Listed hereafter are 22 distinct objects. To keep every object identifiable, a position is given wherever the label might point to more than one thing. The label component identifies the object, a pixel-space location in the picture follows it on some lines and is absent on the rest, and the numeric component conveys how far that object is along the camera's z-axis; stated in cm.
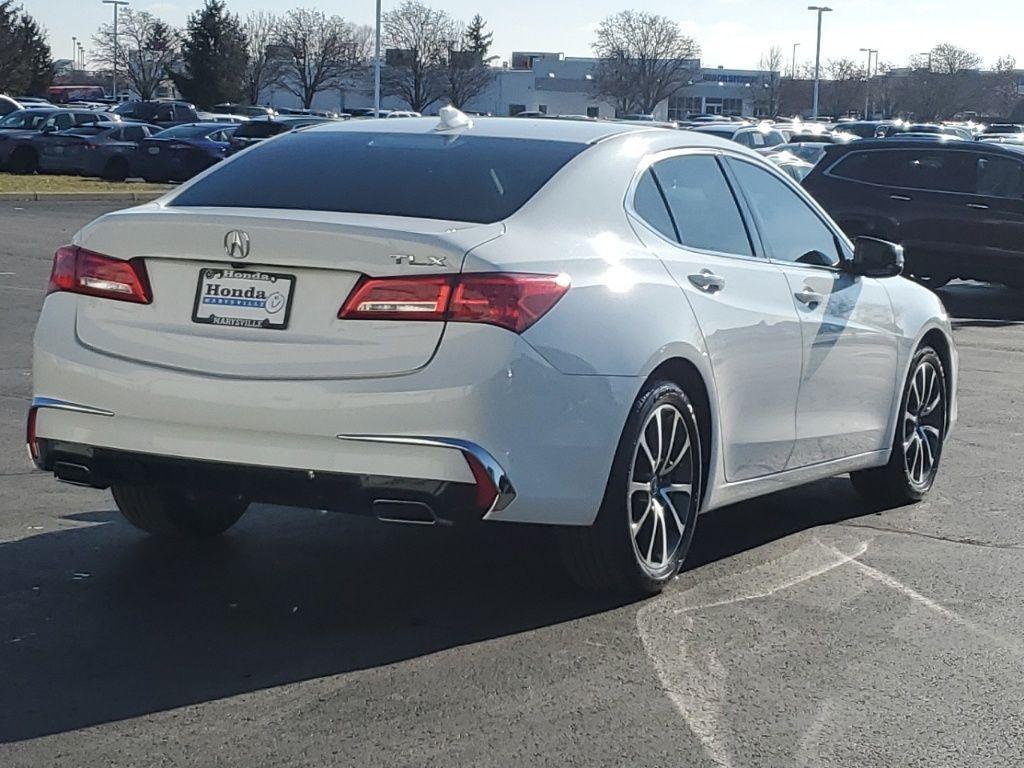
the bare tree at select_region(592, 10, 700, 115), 10094
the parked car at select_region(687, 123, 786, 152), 3247
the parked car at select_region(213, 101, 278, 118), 6389
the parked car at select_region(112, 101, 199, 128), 4925
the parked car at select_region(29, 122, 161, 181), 3491
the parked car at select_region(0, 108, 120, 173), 3516
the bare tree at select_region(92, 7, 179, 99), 9625
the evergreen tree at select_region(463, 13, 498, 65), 9875
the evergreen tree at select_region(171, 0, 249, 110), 7419
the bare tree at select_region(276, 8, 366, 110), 9538
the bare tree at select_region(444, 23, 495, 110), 9050
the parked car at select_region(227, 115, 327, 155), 3435
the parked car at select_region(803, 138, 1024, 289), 1730
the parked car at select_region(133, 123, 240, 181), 3422
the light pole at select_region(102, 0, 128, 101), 10112
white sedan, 478
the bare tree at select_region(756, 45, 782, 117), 11166
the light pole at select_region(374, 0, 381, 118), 5478
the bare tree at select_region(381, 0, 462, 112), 9038
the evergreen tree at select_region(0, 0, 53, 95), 7231
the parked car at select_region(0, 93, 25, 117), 4591
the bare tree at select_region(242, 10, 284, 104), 9119
